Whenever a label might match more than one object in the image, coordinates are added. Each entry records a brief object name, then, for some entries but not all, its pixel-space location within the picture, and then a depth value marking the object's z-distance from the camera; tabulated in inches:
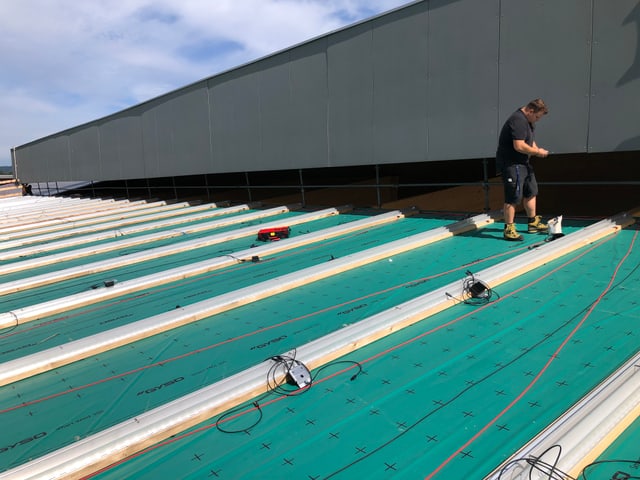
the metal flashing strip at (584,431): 55.1
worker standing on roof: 165.9
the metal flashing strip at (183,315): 96.6
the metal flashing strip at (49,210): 375.6
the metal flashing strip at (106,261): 167.9
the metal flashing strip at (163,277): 132.4
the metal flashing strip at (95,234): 234.2
